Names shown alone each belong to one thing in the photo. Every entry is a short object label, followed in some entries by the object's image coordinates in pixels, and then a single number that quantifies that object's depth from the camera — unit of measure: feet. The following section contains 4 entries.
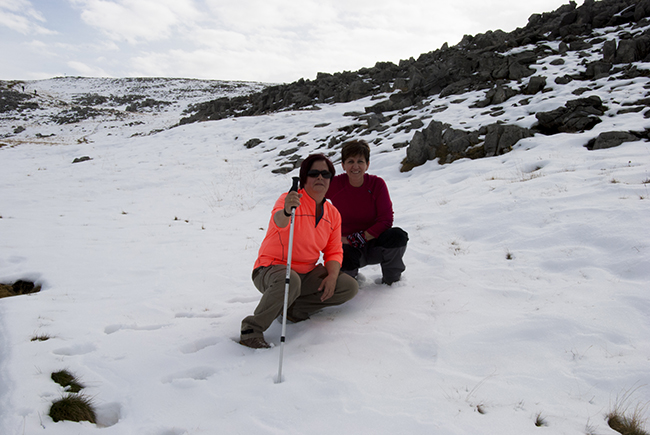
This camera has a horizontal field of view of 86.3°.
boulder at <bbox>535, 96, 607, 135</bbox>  32.17
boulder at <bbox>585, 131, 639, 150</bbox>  26.63
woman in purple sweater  14.20
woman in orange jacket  11.19
